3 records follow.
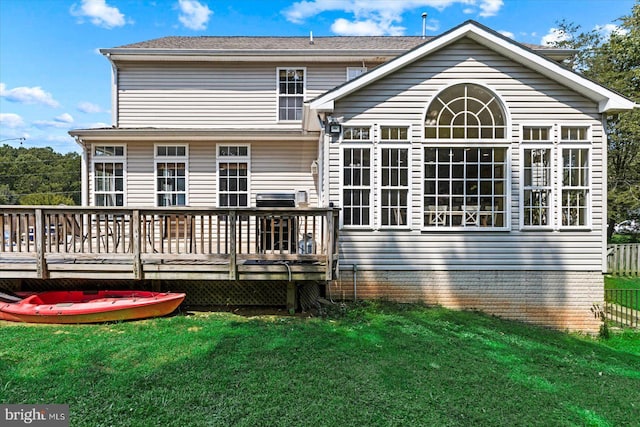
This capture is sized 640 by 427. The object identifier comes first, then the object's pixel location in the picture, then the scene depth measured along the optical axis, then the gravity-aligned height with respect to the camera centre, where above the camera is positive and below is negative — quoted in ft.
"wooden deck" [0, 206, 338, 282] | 16.85 -2.09
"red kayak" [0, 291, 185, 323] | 16.06 -4.60
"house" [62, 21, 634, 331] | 21.27 +1.73
